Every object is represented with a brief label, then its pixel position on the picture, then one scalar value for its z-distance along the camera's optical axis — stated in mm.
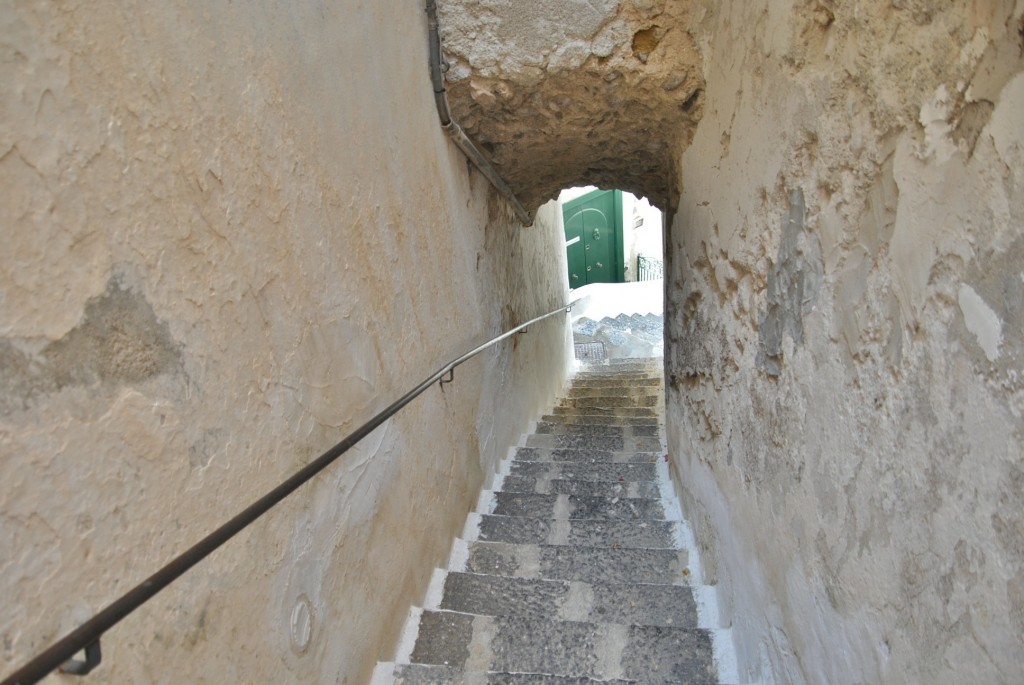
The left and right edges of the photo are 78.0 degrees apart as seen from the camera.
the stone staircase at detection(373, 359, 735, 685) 1658
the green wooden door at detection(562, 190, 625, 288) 10406
